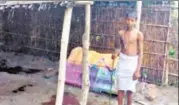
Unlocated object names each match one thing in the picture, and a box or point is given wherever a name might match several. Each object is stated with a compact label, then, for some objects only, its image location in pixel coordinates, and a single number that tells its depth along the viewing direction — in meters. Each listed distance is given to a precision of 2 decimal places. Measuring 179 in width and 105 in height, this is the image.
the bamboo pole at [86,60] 6.20
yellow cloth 8.12
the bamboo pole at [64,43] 5.05
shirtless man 5.93
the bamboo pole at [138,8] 8.00
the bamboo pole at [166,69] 8.68
